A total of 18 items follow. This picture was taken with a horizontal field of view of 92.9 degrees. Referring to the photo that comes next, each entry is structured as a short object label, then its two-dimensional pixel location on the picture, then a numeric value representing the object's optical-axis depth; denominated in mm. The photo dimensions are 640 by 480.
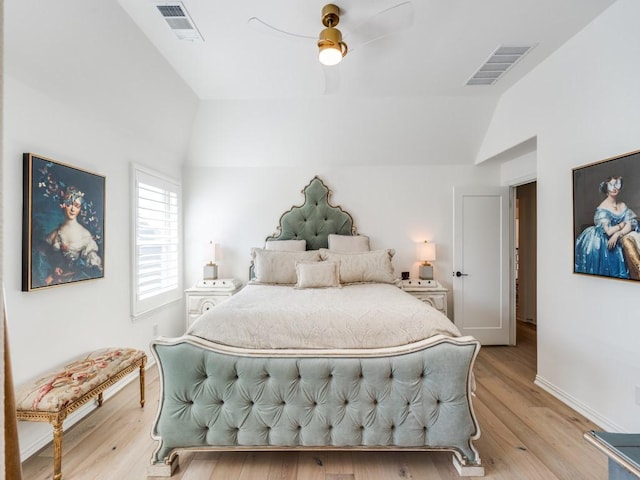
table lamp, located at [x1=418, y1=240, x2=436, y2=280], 3885
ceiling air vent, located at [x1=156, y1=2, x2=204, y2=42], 2084
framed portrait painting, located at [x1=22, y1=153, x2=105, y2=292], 1908
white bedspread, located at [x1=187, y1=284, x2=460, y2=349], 1862
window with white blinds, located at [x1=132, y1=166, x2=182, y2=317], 3086
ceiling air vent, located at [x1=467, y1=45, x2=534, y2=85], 2590
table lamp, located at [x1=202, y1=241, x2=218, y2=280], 3887
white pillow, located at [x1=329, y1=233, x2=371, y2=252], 3814
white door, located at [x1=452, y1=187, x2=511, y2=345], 3842
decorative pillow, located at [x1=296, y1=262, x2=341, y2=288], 3062
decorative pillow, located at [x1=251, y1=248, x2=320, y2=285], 3299
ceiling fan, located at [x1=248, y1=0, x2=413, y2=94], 1833
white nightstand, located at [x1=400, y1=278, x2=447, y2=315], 3678
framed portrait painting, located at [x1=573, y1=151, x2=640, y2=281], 1986
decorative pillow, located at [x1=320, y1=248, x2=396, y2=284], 3328
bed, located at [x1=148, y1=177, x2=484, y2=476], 1774
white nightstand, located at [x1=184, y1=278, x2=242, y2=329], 3668
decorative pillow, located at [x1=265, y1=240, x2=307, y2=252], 3828
